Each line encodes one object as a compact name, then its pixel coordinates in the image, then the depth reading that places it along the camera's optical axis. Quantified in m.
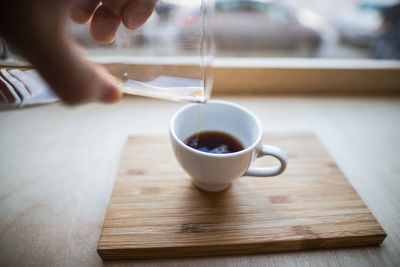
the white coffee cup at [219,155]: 0.36
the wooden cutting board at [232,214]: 0.37
